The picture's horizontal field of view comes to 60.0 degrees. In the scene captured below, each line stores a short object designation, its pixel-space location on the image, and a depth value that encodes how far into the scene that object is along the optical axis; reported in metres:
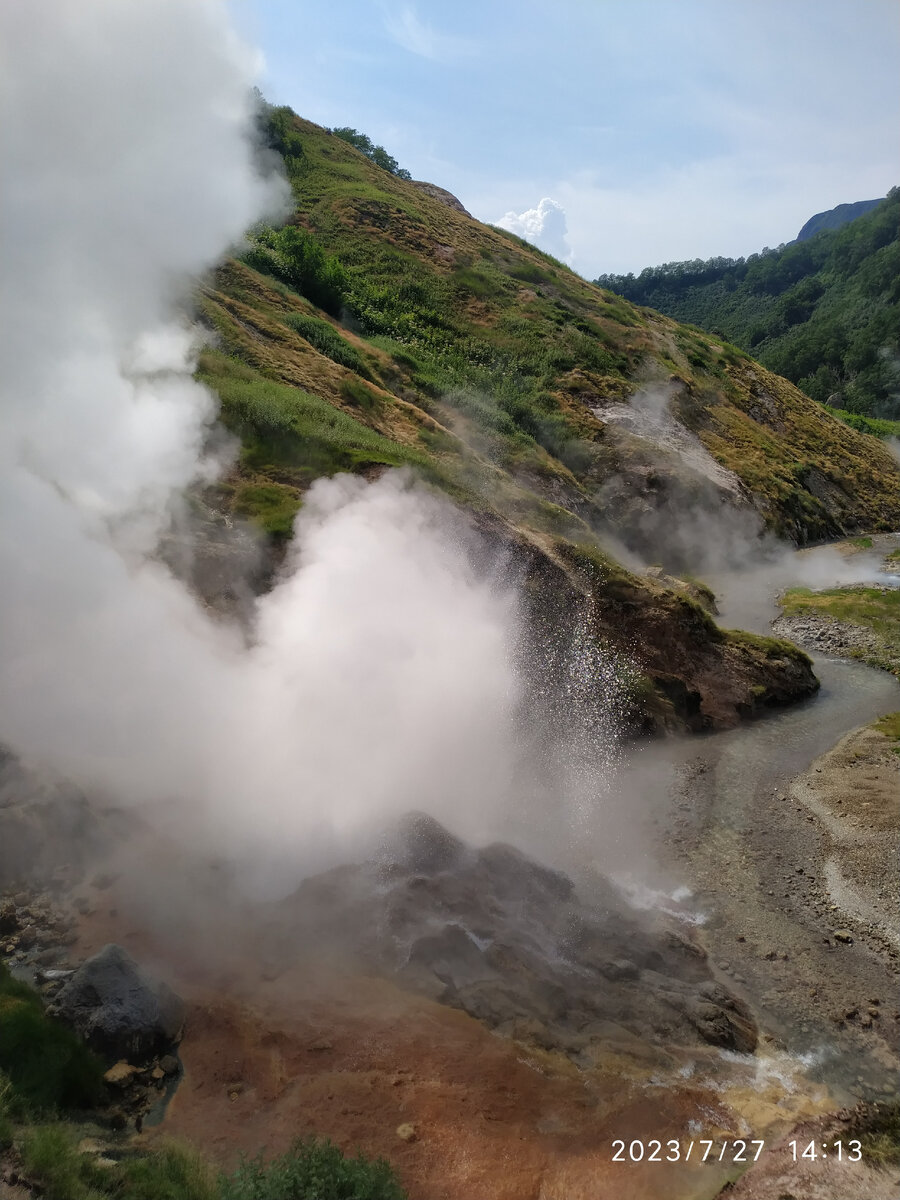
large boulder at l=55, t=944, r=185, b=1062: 7.06
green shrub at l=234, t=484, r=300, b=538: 15.33
